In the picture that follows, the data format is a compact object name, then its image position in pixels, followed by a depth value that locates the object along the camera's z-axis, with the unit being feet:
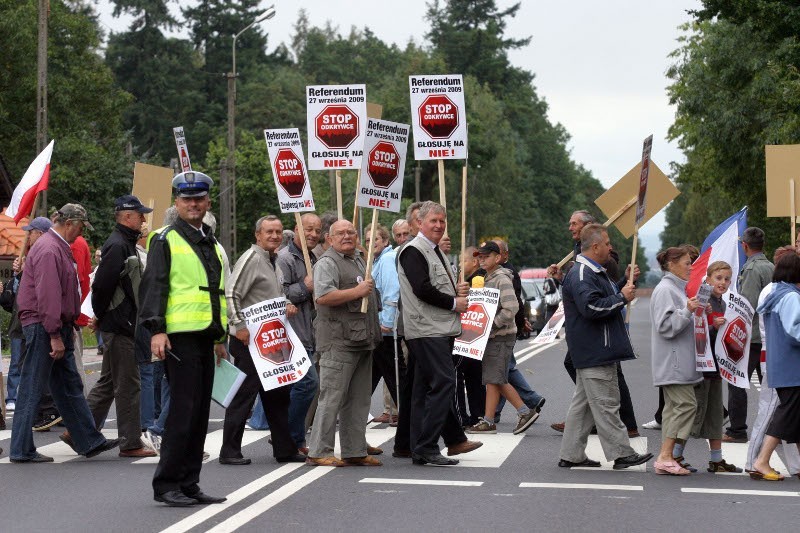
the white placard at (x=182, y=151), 64.38
